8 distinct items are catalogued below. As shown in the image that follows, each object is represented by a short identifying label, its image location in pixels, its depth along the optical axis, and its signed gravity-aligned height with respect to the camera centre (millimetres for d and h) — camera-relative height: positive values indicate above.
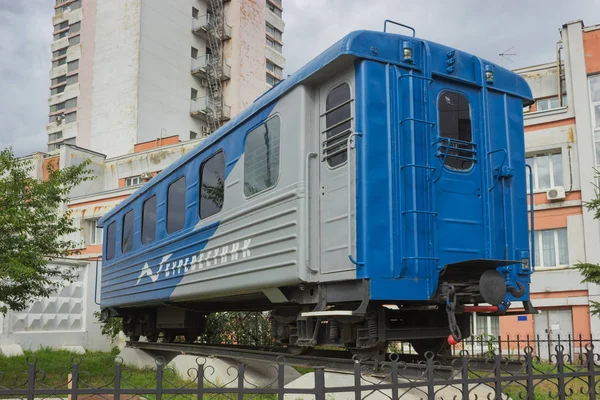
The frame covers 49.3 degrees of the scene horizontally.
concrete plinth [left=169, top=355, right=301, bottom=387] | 8805 -914
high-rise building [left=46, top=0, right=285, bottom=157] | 42781 +16495
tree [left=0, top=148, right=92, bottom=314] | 10108 +1311
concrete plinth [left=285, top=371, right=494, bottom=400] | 6445 -851
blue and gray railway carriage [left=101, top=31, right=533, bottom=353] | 6480 +1158
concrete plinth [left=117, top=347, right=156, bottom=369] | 12984 -1014
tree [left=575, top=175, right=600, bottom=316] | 9875 +533
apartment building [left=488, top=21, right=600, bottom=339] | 18922 +3231
